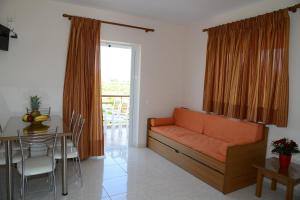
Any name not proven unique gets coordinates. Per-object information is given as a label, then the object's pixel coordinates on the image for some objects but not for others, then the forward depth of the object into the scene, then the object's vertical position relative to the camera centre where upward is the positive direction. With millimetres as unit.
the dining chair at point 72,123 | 3275 -699
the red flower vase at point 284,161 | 2719 -895
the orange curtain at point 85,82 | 3793 +25
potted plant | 2691 -745
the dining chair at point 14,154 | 2622 -972
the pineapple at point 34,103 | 3473 -357
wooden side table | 2527 -1031
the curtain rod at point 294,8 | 2859 +1131
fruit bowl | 2928 -516
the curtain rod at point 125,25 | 3728 +1181
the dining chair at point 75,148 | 2962 -959
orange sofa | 3000 -930
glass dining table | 2422 -618
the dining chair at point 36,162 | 2354 -956
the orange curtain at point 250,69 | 3023 +330
